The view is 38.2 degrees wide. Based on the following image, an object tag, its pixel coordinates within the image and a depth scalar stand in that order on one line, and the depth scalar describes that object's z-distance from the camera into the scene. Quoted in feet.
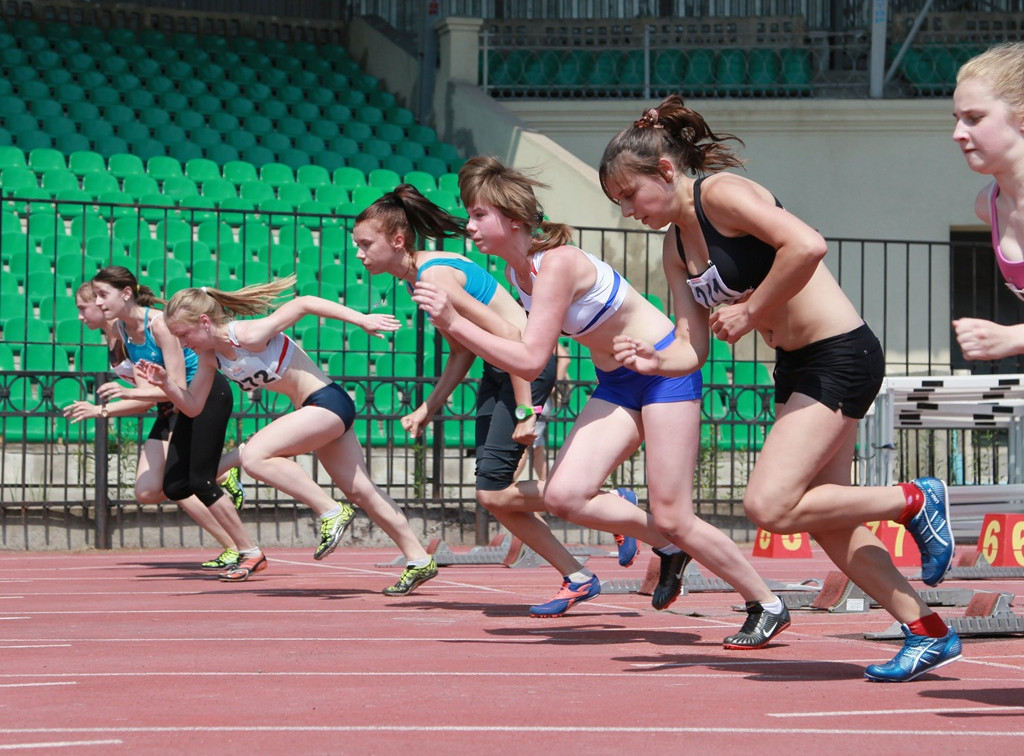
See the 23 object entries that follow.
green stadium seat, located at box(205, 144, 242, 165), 54.80
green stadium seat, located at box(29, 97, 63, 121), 54.90
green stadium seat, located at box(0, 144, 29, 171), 48.42
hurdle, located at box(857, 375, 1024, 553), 31.40
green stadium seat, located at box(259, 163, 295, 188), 52.39
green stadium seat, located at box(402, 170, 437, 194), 52.48
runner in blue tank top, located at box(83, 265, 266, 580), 26.07
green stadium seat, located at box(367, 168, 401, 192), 52.90
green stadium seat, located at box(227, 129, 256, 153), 56.75
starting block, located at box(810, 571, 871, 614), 20.21
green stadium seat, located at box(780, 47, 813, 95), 62.08
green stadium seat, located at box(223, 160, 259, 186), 51.85
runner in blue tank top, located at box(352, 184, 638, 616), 20.31
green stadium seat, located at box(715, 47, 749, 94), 62.28
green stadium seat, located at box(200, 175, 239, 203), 49.62
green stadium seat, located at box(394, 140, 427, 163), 57.93
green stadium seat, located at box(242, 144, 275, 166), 55.11
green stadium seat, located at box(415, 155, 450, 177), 56.07
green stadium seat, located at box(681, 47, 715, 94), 62.13
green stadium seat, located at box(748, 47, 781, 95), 62.03
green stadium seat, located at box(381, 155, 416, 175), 56.03
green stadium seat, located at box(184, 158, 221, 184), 50.98
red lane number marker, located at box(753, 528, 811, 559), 33.71
